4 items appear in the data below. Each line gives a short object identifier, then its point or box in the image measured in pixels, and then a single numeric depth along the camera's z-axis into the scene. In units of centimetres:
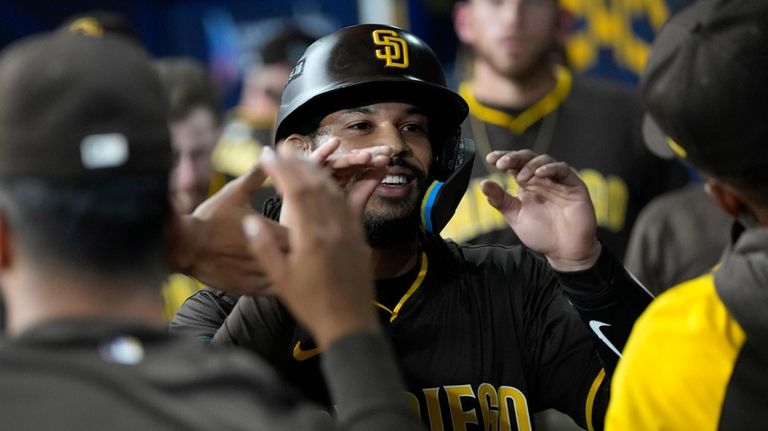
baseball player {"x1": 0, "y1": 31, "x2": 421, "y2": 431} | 322
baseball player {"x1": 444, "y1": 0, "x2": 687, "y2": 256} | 1005
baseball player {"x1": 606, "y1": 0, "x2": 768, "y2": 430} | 420
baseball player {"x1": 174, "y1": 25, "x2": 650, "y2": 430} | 586
